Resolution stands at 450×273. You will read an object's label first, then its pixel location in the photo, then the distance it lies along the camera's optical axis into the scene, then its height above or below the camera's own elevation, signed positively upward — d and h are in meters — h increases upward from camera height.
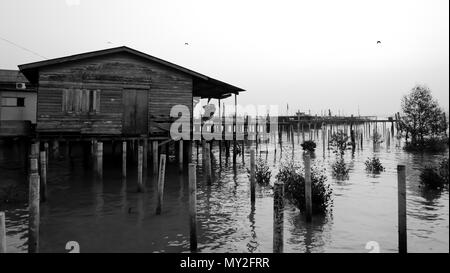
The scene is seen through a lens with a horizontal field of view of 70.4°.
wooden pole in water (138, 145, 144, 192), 12.50 -1.35
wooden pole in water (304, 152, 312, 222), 8.32 -1.43
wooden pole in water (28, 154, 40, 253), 6.10 -1.47
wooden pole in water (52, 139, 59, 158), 15.39 -0.51
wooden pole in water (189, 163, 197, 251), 6.95 -1.75
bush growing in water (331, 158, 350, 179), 16.09 -1.76
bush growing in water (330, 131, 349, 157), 27.09 -0.50
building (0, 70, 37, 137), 24.00 +2.64
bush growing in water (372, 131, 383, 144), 34.95 -0.06
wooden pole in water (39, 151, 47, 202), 11.45 -1.51
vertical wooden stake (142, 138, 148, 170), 16.19 -0.91
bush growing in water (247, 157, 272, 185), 14.25 -1.80
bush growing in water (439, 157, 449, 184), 12.58 -1.43
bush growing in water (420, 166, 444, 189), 12.44 -1.65
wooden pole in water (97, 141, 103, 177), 14.39 -0.99
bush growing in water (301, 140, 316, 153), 29.62 -0.81
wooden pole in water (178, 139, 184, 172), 16.84 -1.14
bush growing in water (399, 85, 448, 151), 28.44 +1.52
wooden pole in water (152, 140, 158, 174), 15.17 -0.85
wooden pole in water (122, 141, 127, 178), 14.97 -1.22
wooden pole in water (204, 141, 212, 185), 14.31 -1.35
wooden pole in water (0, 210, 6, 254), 4.86 -1.50
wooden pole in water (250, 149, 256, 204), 11.16 -1.44
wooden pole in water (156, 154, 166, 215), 9.20 -1.36
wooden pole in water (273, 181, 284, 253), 5.49 -1.42
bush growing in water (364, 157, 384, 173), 17.55 -1.63
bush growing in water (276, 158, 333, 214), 9.46 -1.77
